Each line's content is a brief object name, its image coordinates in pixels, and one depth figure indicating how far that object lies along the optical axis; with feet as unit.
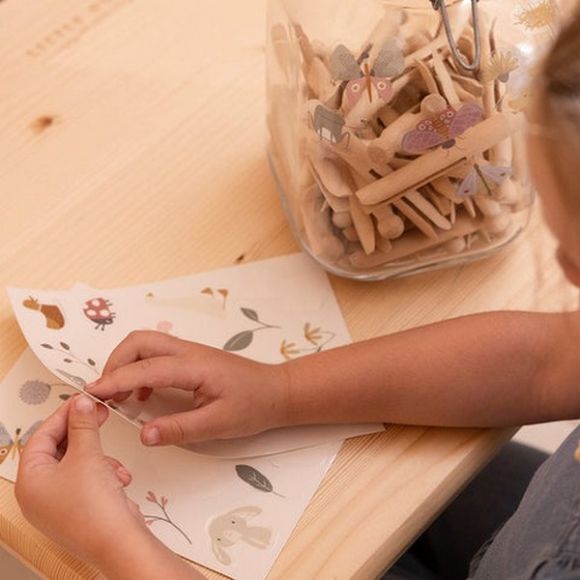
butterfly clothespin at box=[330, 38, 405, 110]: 3.39
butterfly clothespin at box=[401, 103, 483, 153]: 3.43
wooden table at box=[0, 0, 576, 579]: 3.32
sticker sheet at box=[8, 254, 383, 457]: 3.45
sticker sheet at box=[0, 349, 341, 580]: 3.27
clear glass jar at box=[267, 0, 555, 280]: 3.41
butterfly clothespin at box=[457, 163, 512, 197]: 3.53
